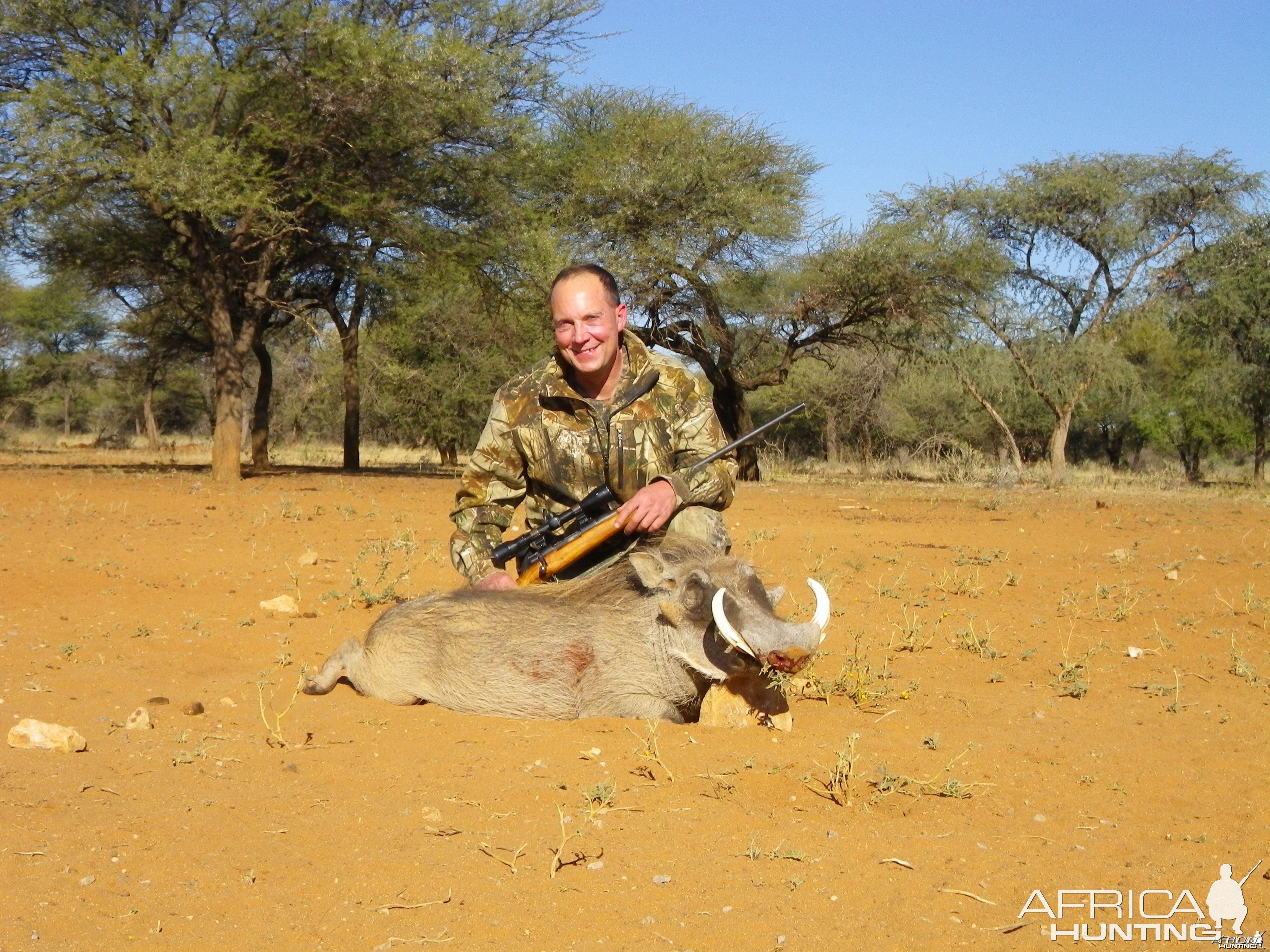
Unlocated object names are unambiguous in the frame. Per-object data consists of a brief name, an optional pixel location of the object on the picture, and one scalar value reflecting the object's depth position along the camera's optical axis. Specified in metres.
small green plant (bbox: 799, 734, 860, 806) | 3.27
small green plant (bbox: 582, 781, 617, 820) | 3.18
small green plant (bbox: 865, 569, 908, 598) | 6.73
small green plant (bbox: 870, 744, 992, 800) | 3.33
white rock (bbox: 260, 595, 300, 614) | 5.95
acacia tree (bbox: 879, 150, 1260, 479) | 22.62
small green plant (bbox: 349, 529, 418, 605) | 6.25
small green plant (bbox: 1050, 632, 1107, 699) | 4.63
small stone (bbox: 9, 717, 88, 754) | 3.50
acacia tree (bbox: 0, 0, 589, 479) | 12.98
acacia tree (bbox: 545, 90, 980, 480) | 18.72
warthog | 4.08
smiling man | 4.60
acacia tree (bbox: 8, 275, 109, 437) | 30.58
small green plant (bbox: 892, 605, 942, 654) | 5.43
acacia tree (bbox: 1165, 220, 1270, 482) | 20.00
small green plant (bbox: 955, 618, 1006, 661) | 5.29
